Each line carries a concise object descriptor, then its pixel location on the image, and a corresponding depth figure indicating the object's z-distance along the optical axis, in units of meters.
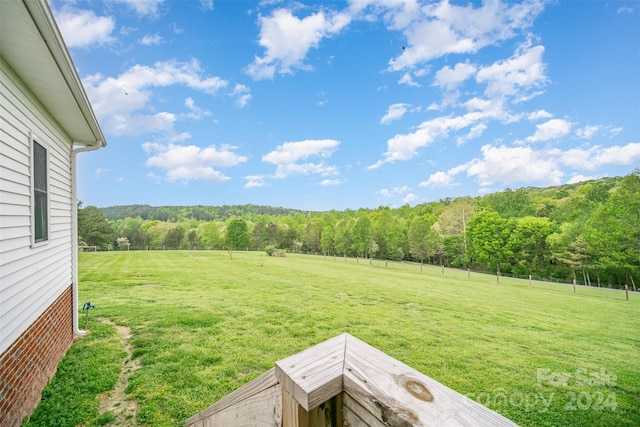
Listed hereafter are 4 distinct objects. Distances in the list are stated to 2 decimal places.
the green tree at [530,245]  29.67
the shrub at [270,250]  35.22
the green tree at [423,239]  33.91
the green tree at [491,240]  30.94
